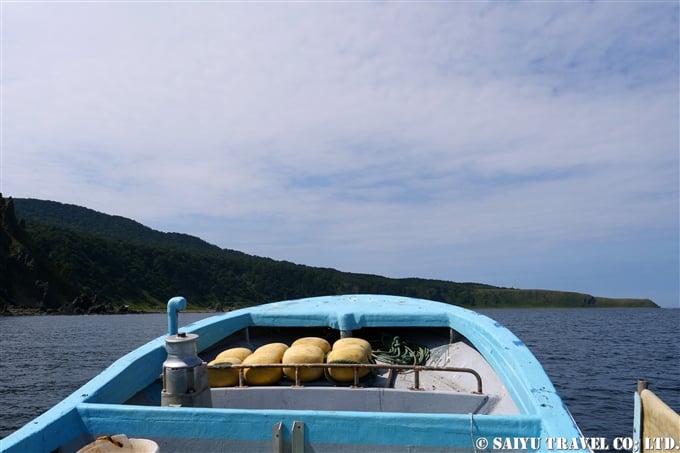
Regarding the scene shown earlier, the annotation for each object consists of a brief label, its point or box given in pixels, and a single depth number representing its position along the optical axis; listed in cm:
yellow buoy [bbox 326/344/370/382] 571
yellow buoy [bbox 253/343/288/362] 606
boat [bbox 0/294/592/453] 356
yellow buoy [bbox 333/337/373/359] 616
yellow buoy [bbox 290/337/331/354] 645
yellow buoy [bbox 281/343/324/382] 572
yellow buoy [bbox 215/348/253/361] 610
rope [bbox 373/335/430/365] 686
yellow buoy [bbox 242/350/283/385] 568
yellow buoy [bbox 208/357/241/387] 554
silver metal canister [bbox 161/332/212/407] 423
